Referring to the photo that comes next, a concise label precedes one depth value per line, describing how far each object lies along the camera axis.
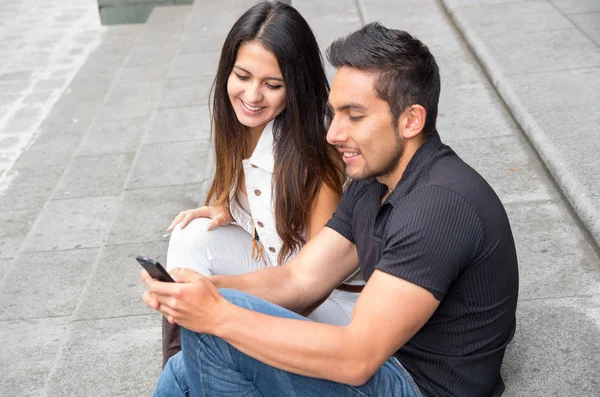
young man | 2.27
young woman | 3.23
